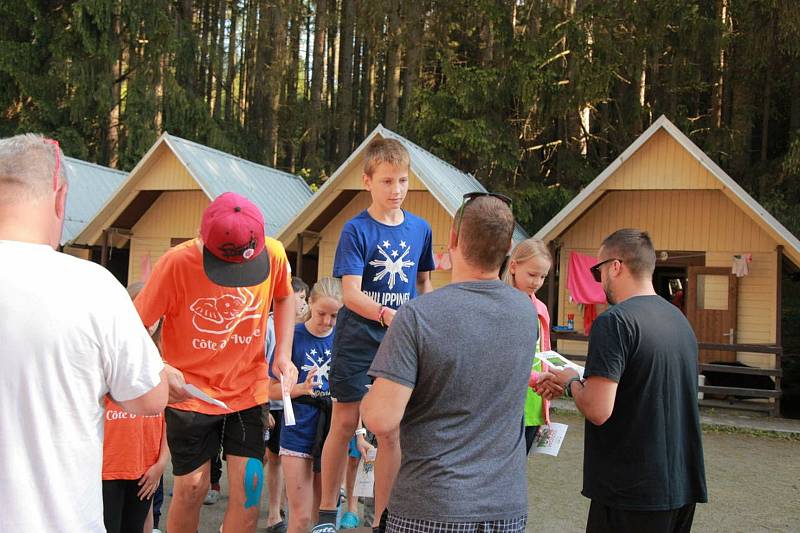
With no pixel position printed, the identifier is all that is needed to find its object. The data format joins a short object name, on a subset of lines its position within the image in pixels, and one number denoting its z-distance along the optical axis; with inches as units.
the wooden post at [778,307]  585.0
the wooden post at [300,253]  657.8
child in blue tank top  189.9
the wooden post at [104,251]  714.2
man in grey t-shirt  100.3
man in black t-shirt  133.7
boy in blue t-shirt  150.9
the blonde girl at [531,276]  180.1
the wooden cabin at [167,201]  692.1
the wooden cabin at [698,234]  580.1
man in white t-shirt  81.7
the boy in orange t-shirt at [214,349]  142.8
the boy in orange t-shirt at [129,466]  152.9
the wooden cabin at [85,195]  765.9
